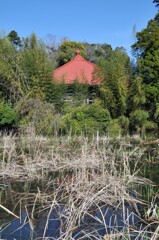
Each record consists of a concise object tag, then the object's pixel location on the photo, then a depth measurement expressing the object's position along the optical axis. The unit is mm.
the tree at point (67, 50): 26625
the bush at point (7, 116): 11746
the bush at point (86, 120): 12500
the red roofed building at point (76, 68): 18019
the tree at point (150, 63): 14258
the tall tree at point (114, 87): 14133
